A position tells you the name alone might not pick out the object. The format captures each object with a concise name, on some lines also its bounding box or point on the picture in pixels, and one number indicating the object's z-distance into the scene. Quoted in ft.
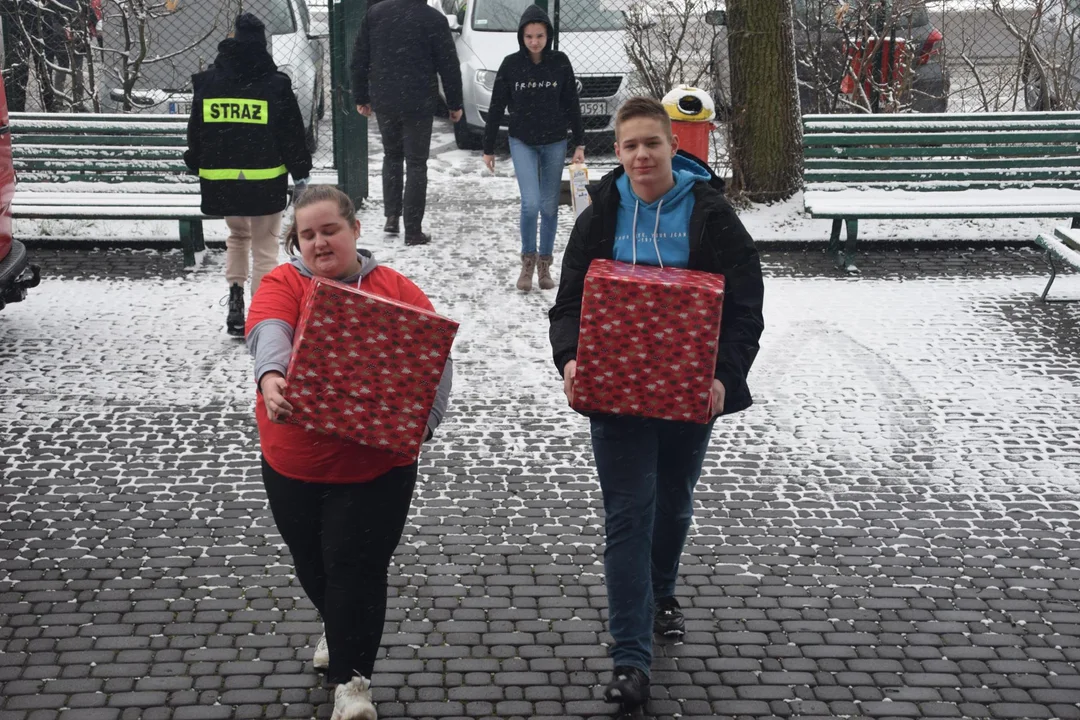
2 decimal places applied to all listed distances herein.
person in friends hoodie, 27.14
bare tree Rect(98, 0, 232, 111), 34.91
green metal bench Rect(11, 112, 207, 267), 30.83
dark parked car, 37.14
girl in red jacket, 11.52
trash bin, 31.48
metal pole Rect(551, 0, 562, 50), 35.24
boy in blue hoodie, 12.31
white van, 41.34
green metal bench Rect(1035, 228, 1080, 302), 25.67
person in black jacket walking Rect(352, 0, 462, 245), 30.55
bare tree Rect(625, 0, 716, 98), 36.63
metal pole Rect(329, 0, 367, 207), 32.96
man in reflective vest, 22.77
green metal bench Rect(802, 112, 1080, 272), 31.81
